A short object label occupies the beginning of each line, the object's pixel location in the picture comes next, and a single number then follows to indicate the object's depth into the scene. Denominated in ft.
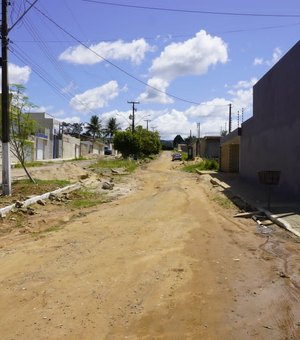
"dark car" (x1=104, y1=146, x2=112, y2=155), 377.56
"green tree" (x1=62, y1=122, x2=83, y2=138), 461.04
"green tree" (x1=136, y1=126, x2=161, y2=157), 268.41
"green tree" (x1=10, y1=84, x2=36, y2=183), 65.10
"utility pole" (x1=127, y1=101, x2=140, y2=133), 238.48
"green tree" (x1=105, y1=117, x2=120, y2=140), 371.56
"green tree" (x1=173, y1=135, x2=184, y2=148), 613.93
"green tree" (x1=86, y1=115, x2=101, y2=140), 371.88
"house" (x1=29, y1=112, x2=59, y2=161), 199.41
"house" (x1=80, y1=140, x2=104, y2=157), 318.45
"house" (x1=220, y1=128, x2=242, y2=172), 120.57
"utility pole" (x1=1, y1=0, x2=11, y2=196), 55.72
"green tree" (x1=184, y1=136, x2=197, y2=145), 465.18
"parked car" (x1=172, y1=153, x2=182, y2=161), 276.21
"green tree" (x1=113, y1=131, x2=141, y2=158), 215.72
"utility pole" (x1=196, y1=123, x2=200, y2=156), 276.62
